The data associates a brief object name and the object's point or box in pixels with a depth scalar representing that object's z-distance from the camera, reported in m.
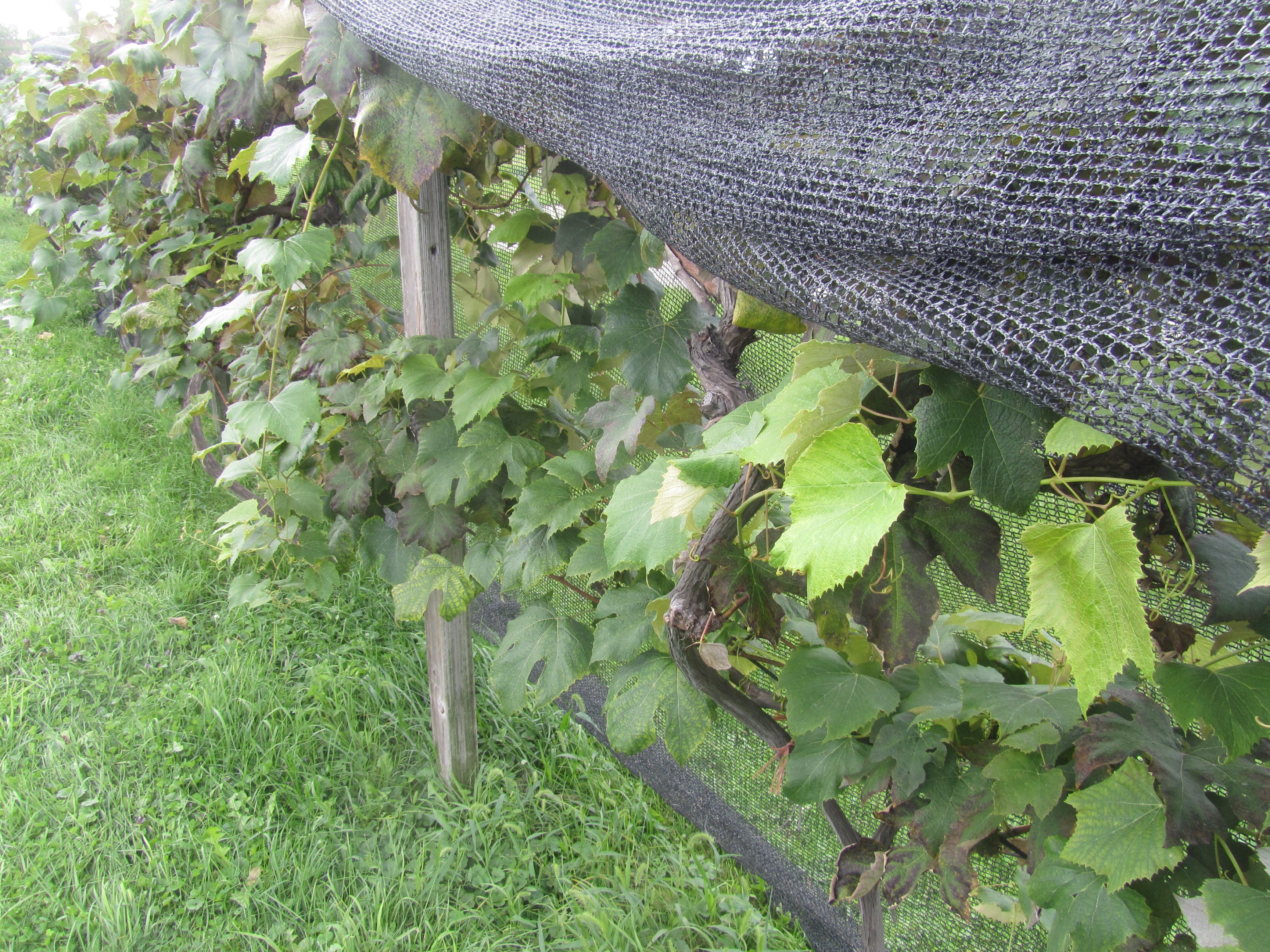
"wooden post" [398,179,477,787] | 1.52
